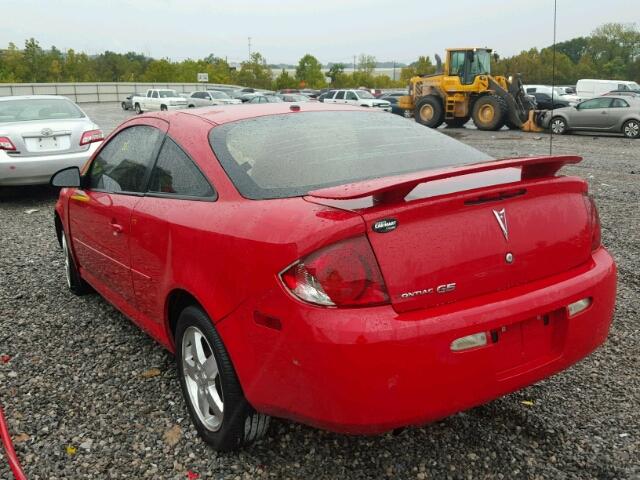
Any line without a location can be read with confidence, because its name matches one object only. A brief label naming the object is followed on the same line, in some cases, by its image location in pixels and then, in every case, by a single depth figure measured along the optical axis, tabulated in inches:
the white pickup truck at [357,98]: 1302.9
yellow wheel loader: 869.2
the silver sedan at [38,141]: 319.3
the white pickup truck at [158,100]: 1486.2
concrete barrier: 2043.6
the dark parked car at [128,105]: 1669.5
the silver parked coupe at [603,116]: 756.6
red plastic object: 98.9
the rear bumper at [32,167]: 318.3
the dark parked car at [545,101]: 1285.4
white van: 1737.5
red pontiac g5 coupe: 80.9
